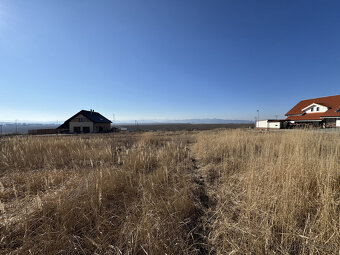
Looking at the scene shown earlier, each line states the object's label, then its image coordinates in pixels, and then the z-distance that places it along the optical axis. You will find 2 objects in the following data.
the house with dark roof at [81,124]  31.58
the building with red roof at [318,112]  21.28
